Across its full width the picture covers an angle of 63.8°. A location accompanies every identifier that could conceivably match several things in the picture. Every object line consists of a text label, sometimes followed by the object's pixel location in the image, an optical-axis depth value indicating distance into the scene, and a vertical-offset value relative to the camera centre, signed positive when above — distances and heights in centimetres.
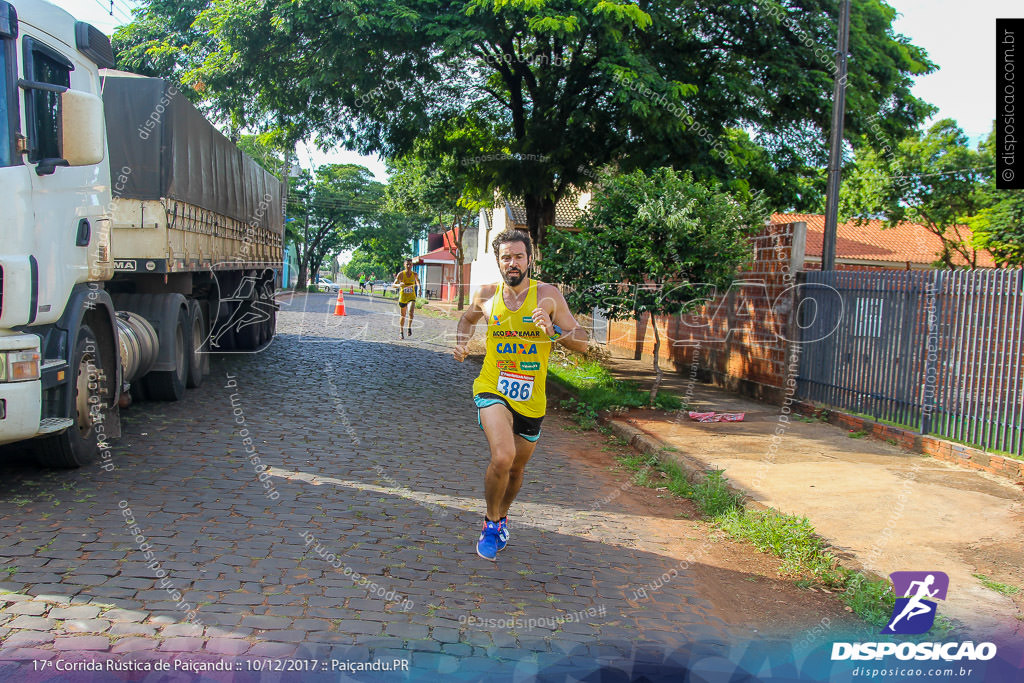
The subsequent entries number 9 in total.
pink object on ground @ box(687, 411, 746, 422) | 1012 -170
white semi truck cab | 517 +20
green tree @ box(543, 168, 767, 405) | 1033 +39
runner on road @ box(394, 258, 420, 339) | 1983 -39
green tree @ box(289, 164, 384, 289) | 6594 +499
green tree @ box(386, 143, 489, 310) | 3311 +321
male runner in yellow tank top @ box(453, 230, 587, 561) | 477 -54
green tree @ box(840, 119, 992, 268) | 2703 +338
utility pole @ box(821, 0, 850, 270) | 1028 +175
